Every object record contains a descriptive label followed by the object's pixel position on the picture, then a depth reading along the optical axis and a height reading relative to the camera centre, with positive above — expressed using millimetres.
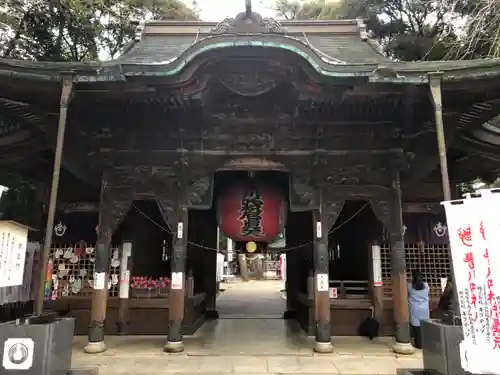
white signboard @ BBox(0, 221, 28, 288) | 4832 +155
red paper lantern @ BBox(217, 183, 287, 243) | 8031 +1122
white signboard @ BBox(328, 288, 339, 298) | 9038 -602
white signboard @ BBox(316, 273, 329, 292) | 7559 -313
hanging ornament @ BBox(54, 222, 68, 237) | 9258 +827
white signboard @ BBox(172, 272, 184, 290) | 7602 -303
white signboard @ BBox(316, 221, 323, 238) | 7770 +705
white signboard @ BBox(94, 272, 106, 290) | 7555 -296
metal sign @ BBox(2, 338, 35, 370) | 4570 -1048
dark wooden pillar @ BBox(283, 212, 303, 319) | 11938 +75
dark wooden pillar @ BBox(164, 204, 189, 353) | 7426 -322
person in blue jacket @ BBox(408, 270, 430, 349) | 8117 -739
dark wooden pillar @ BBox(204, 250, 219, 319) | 12242 -573
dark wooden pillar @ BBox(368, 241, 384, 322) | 8742 -449
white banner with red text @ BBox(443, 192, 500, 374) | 3873 -66
